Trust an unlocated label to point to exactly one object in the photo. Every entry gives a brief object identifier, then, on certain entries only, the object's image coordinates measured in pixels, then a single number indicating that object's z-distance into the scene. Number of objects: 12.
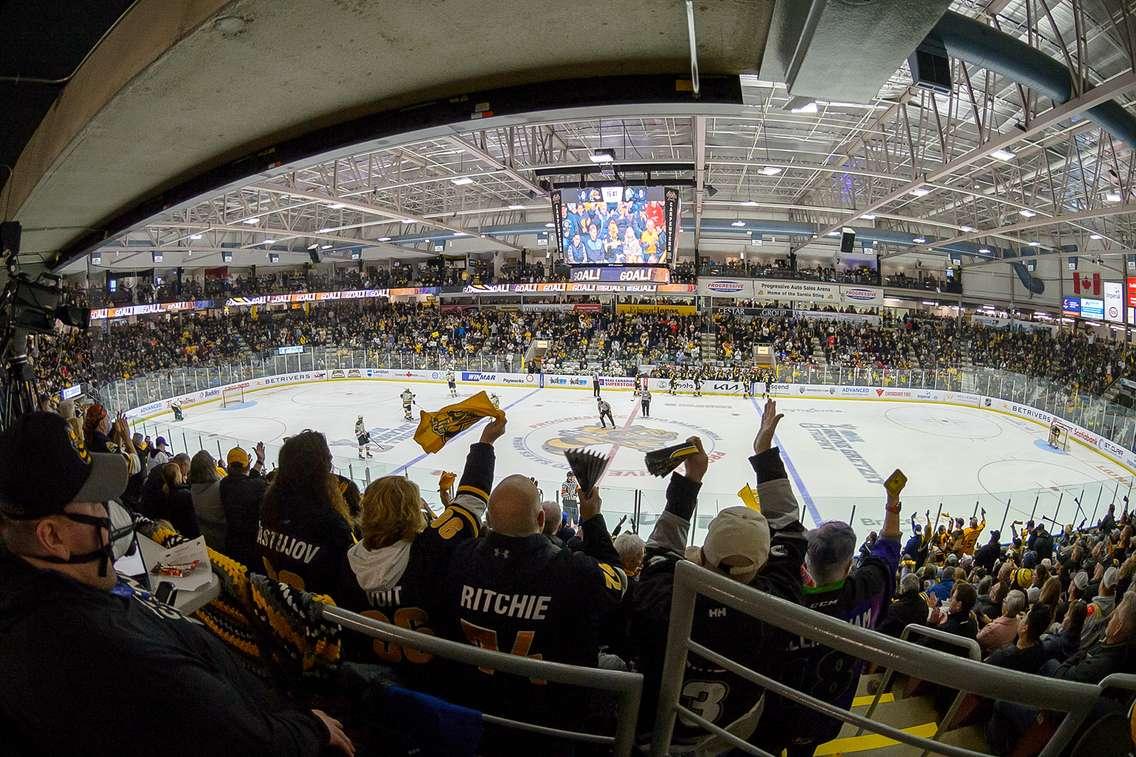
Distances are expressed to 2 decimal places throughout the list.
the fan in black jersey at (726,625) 1.85
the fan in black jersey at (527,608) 2.04
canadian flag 26.66
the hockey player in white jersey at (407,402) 20.36
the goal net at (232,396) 24.99
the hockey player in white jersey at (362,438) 16.02
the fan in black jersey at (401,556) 2.32
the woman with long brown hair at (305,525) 2.61
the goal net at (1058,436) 18.08
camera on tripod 6.32
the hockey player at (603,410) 19.17
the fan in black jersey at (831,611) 2.11
